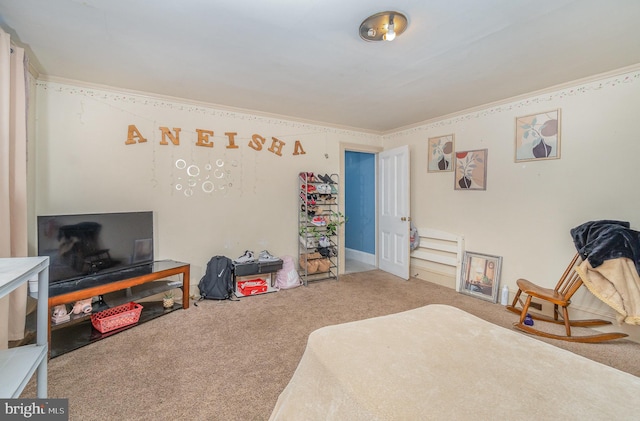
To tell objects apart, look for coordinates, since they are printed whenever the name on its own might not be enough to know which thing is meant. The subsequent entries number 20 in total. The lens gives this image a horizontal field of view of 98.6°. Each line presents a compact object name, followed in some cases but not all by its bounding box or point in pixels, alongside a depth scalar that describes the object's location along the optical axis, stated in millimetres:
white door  4176
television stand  2193
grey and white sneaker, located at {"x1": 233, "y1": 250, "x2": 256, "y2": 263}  3500
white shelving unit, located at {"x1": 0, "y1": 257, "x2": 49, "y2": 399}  1011
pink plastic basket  2451
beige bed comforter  867
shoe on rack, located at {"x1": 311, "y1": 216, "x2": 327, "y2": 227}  4066
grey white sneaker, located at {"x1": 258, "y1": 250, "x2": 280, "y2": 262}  3609
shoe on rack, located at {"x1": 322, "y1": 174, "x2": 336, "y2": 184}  4133
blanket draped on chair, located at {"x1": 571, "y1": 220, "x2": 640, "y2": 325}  2197
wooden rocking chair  2344
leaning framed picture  3357
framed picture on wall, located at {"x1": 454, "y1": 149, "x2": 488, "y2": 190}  3508
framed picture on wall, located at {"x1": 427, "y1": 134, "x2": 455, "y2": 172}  3865
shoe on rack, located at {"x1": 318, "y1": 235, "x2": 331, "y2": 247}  4109
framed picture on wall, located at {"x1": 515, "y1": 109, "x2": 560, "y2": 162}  2908
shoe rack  4012
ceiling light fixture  1758
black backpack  3287
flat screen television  2346
